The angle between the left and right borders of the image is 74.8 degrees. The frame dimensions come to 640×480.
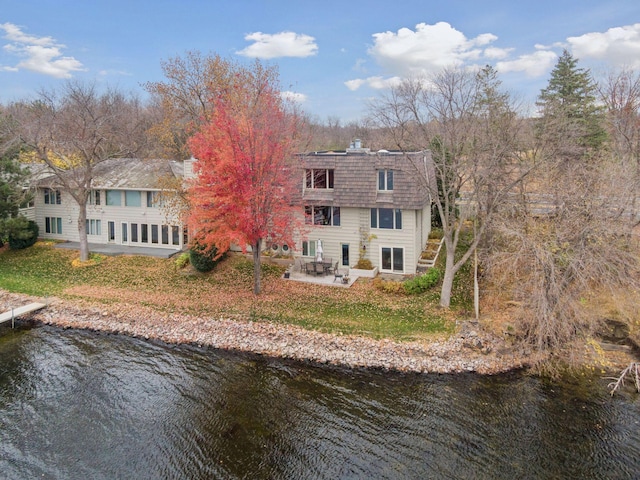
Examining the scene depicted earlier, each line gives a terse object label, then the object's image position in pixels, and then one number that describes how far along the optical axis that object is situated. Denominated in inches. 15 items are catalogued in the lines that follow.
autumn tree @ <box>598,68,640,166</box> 876.6
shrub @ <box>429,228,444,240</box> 1202.8
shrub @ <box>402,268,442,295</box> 855.1
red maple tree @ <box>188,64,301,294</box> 774.5
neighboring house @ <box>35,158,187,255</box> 1193.4
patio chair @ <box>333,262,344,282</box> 938.1
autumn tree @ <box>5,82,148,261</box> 1042.7
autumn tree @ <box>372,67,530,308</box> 744.3
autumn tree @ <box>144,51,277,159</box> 1044.0
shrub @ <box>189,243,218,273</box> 985.5
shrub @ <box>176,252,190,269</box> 1040.2
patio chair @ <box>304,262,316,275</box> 976.1
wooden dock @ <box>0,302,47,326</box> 799.7
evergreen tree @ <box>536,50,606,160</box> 1176.2
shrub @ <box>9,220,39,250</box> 1155.9
